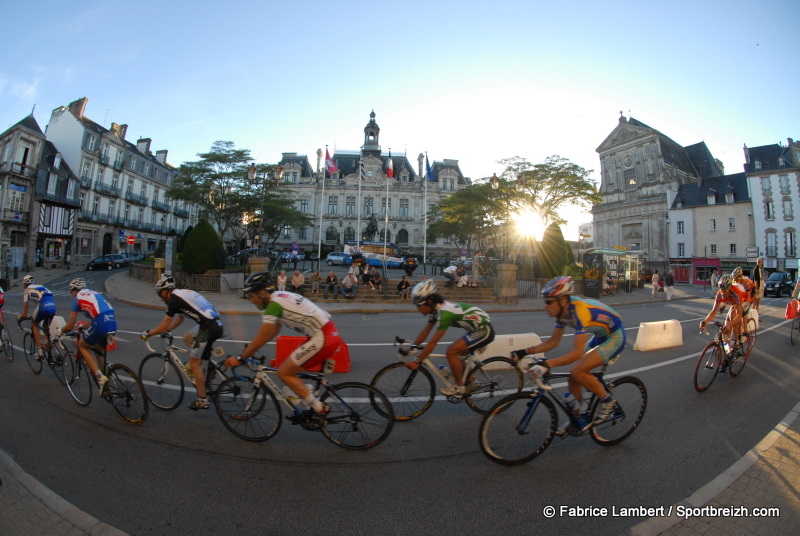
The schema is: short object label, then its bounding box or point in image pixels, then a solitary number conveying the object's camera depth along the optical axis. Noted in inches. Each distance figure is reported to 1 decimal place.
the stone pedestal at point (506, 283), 764.0
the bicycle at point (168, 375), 173.2
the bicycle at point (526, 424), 140.4
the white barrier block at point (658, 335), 345.4
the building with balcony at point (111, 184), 1593.3
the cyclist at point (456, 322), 182.4
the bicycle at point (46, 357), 231.7
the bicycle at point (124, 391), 172.2
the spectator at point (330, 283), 736.7
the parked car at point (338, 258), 1464.9
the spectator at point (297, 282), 708.0
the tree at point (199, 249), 791.1
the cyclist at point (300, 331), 144.6
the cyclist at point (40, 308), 240.5
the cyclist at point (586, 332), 146.0
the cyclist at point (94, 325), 184.1
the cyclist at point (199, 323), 171.0
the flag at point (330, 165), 1294.2
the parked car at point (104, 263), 1343.5
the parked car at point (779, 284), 1106.1
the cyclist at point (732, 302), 252.8
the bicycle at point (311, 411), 150.1
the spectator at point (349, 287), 727.7
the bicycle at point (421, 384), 183.6
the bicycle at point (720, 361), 230.5
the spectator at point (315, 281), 754.2
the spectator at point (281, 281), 668.3
